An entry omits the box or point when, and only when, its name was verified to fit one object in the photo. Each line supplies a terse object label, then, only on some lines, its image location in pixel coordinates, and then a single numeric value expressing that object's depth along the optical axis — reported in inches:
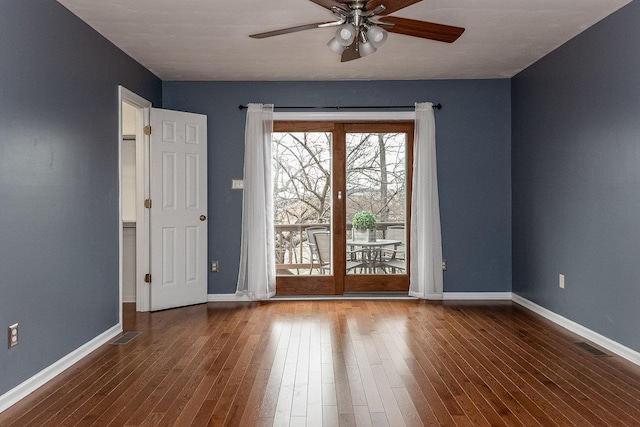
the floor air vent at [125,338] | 160.6
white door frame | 205.9
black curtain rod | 227.6
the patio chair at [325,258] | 232.4
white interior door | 206.7
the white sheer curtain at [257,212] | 221.1
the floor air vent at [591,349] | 145.4
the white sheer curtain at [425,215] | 221.6
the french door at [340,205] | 230.7
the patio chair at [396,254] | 232.5
